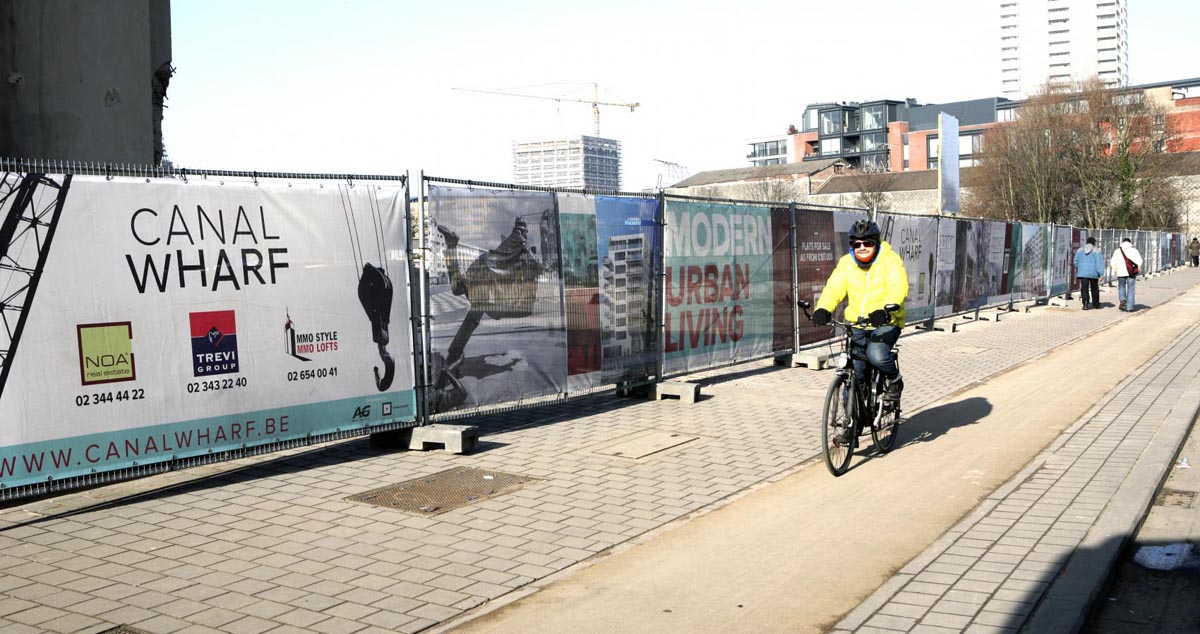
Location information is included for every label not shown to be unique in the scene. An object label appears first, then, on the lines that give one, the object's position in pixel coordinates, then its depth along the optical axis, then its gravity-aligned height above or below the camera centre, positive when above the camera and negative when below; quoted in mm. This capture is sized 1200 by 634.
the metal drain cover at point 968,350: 16875 -1774
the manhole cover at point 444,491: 7195 -1654
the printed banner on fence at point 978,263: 21625 -494
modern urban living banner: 12102 -433
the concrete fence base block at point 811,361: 14500 -1578
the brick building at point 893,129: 122562 +13854
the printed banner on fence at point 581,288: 10422 -338
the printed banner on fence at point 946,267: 20356 -511
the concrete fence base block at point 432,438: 8820 -1511
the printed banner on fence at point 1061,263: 29281 -725
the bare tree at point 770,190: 99825 +5670
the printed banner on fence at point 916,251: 17984 -156
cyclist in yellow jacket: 8453 -364
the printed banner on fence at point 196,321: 6750 -391
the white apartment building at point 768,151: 160375 +14872
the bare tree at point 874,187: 94500 +5334
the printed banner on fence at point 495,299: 9164 -380
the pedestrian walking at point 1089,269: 25438 -801
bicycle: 7984 -1325
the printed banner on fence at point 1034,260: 26516 -566
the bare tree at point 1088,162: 66500 +4873
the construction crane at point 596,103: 183000 +26064
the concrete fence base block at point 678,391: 11656 -1557
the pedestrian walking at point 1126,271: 24941 -876
